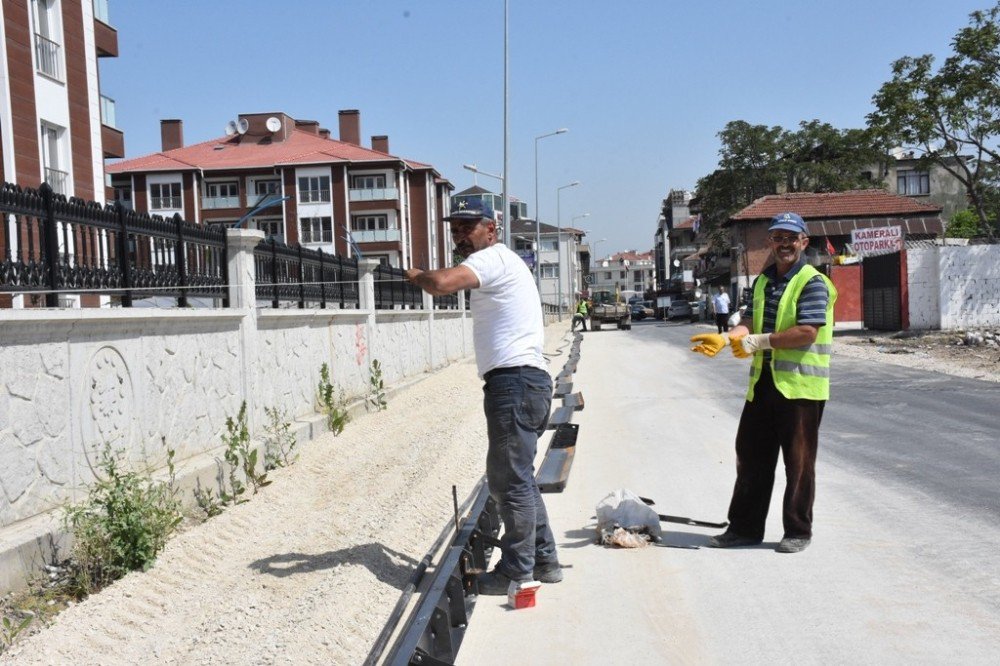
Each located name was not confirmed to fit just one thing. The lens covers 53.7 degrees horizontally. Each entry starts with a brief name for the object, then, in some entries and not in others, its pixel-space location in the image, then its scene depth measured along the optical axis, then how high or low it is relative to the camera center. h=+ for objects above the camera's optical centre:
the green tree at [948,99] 32.00 +5.61
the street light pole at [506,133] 31.61 +4.88
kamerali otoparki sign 37.81 +1.12
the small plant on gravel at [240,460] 7.96 -1.40
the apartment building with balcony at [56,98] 22.53 +5.10
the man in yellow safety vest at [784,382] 5.92 -0.67
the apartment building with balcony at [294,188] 68.44 +7.41
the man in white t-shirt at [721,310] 35.38 -1.25
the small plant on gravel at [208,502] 7.45 -1.59
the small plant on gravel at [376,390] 14.20 -1.52
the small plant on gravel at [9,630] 4.53 -1.55
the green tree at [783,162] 70.75 +7.98
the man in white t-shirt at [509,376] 4.92 -0.47
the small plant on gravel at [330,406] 11.69 -1.43
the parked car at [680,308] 72.56 -2.34
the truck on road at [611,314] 55.09 -1.94
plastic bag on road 6.20 -1.54
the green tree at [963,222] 73.64 +3.38
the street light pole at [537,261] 44.28 +0.96
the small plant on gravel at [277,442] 9.33 -1.46
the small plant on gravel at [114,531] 5.67 -1.38
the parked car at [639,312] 87.99 -3.02
